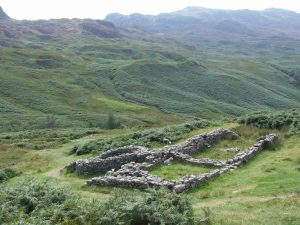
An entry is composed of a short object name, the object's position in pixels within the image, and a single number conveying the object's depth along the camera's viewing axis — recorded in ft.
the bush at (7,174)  84.13
